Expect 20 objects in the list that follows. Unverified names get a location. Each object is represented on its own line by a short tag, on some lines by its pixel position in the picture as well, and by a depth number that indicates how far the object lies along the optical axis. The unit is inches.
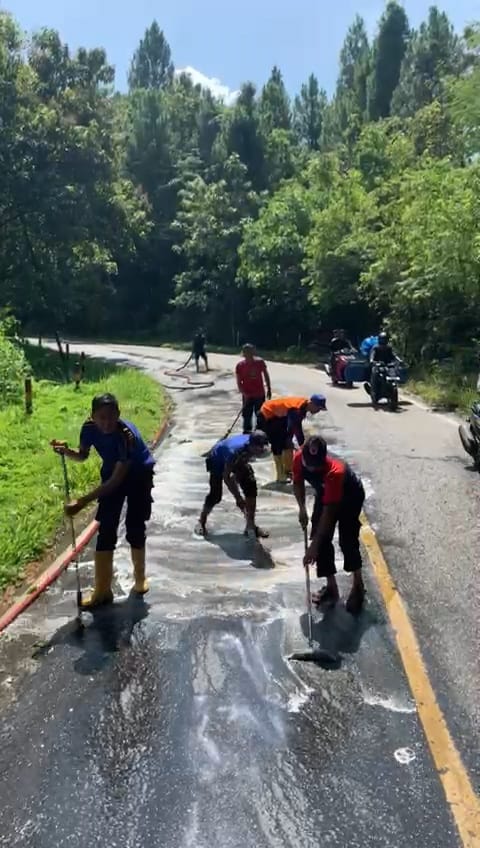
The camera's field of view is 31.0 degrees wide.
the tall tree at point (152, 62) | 4301.2
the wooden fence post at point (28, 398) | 703.0
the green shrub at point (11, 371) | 813.8
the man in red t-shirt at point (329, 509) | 248.4
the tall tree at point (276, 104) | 3184.1
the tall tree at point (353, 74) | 3203.7
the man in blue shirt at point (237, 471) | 325.4
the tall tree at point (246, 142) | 2450.8
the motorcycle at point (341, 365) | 924.2
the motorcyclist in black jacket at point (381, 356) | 795.4
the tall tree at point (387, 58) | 3193.9
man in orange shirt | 408.8
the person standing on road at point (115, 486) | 256.1
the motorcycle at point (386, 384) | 745.0
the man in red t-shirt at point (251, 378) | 530.6
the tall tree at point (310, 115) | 3690.9
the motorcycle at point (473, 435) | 474.0
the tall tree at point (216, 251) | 1967.6
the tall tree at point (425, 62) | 2805.1
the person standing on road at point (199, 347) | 1187.9
